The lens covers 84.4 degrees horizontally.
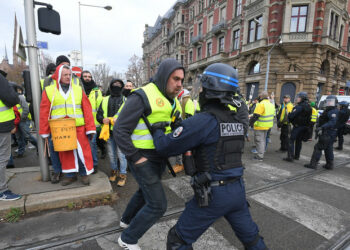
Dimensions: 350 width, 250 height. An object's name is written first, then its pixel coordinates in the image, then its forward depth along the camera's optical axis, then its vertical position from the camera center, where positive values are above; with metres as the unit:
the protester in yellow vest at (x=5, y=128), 2.71 -0.42
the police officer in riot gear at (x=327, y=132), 4.93 -0.77
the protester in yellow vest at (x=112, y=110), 3.87 -0.22
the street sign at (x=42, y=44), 3.73 +1.05
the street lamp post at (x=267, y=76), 17.06 +2.31
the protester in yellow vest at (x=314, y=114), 8.21 -0.50
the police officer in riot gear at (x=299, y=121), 5.49 -0.53
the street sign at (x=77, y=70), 4.43 +0.67
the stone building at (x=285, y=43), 17.45 +6.00
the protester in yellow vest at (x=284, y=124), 6.66 -0.76
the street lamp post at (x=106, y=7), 14.67 +6.99
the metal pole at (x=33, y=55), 3.03 +0.70
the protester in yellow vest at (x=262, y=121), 5.73 -0.57
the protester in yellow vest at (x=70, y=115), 2.90 -0.24
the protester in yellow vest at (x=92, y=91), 4.34 +0.19
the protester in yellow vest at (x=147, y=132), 1.72 -0.29
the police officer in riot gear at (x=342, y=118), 6.00 -0.47
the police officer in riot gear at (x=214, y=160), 1.45 -0.46
